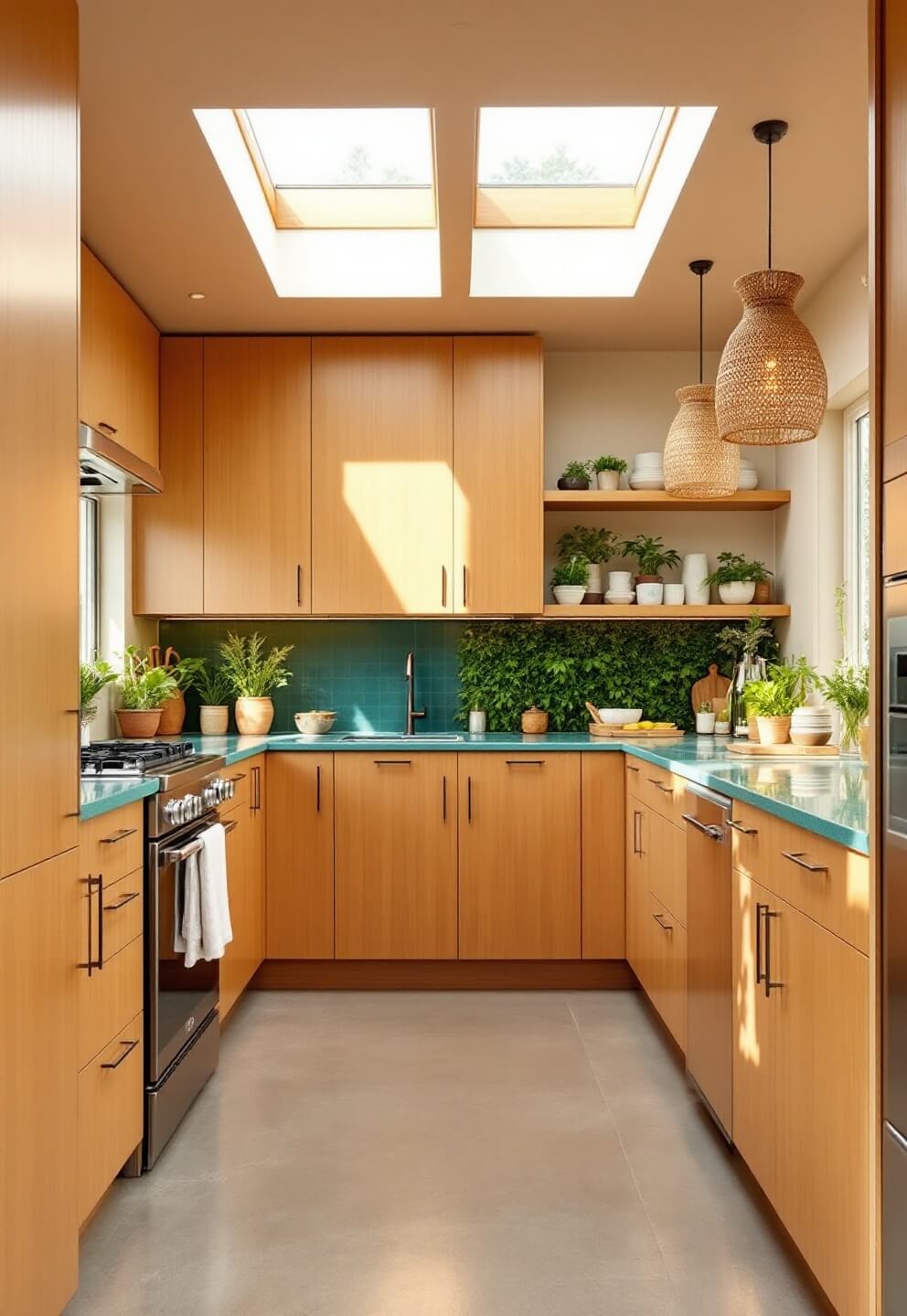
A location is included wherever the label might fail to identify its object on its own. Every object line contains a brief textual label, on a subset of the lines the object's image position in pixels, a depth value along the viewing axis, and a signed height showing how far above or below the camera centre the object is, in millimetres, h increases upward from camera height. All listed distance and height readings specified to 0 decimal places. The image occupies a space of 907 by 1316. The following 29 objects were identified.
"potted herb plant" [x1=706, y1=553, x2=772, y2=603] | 4578 +353
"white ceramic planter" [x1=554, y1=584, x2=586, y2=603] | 4594 +300
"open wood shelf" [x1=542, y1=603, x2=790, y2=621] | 4520 +219
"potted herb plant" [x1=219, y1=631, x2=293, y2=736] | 4602 -52
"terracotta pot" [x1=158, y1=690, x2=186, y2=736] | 4555 -215
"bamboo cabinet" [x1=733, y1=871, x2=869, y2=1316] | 1741 -777
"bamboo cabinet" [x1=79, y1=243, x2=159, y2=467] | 3543 +1082
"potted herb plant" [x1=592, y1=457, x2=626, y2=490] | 4598 +821
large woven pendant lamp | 2791 +775
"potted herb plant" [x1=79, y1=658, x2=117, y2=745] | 3344 -58
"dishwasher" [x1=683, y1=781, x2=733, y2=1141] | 2598 -732
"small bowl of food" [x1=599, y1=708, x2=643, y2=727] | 4523 -218
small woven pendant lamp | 3625 +714
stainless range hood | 2854 +591
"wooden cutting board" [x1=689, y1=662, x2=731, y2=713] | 4730 -117
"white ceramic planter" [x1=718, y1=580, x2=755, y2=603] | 4574 +302
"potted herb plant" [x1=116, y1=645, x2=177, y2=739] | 4188 -129
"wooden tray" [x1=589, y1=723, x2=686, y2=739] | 4293 -283
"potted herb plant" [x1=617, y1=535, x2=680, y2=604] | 4621 +449
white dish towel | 2820 -656
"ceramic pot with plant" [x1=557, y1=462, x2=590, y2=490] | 4594 +789
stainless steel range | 2613 -723
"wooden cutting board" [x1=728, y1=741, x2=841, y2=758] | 3561 -294
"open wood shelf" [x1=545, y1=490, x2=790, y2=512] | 4480 +682
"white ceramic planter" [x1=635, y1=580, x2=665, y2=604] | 4617 +304
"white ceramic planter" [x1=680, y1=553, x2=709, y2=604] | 4648 +370
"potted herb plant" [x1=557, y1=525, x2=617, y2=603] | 4691 +506
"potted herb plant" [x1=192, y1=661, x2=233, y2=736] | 4617 -146
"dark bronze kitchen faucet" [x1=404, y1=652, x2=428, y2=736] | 4656 -138
